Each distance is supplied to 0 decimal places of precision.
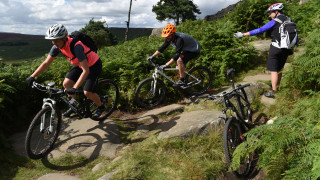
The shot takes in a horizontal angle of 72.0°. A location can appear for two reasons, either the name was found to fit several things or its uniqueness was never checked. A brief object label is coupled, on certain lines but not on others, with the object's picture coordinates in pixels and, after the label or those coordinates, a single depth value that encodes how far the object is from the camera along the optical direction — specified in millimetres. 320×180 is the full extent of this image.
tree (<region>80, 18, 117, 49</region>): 51988
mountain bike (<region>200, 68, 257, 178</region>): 3938
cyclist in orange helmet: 6362
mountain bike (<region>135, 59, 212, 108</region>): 6809
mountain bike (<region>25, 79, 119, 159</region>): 4518
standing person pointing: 5883
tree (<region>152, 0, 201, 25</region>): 45875
